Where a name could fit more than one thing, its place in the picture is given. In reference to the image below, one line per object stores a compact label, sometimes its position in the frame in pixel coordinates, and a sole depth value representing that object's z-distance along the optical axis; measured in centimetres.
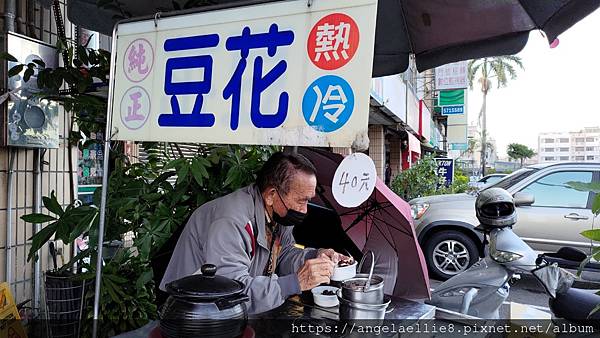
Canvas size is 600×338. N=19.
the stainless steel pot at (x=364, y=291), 195
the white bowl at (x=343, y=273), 226
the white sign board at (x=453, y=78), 1540
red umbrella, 288
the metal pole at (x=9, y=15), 309
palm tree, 3672
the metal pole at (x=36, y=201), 337
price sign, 178
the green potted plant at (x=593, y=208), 131
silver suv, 653
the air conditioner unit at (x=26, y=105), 307
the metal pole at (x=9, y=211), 313
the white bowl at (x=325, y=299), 242
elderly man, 209
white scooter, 296
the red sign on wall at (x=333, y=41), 167
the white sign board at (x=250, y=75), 167
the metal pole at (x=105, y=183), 215
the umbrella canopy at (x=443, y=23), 271
